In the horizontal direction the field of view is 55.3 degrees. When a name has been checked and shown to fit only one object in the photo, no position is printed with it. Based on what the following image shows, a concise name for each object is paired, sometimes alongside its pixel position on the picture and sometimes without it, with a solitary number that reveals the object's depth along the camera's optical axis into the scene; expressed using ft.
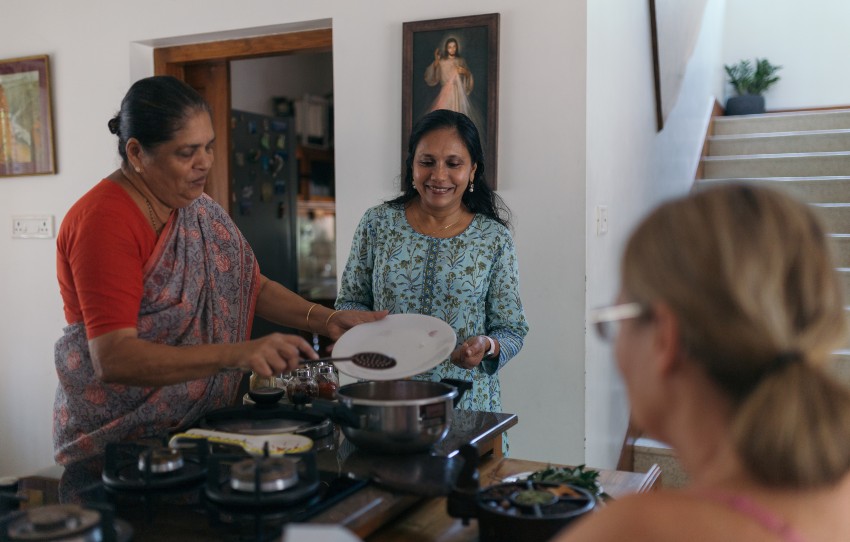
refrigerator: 13.39
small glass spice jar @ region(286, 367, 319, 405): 5.47
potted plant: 20.27
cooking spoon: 4.90
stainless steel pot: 4.27
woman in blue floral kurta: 6.76
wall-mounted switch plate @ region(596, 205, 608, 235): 8.80
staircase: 14.49
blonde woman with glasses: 2.30
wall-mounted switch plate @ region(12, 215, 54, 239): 11.18
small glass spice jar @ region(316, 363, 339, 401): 5.72
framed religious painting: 8.67
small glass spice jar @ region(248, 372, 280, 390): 5.77
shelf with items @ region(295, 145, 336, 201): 18.51
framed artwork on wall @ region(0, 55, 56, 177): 11.03
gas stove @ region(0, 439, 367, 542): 3.13
